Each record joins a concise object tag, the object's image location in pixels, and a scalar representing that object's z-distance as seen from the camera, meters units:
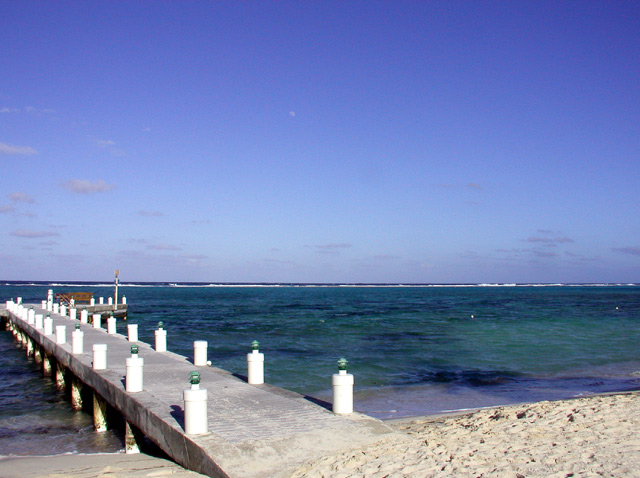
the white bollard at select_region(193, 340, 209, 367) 13.42
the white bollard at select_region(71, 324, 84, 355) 14.69
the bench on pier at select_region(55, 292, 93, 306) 42.28
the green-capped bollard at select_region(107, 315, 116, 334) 22.13
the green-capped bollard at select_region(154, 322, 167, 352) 16.14
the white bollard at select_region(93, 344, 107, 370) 12.35
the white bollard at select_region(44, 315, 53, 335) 20.70
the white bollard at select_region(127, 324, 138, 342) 17.38
